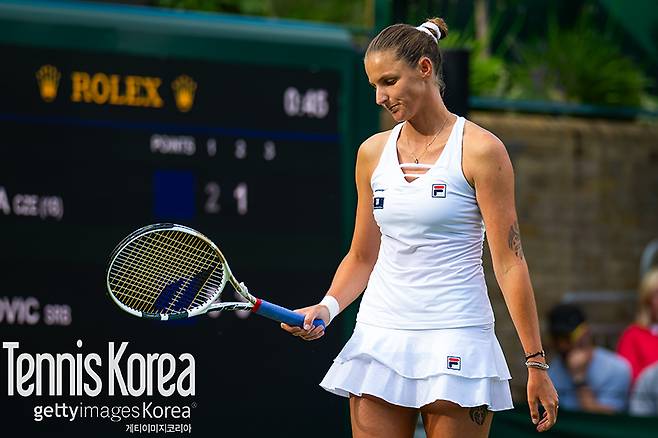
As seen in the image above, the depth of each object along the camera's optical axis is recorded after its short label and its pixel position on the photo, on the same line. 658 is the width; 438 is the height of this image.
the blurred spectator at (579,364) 13.45
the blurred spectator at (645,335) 13.92
